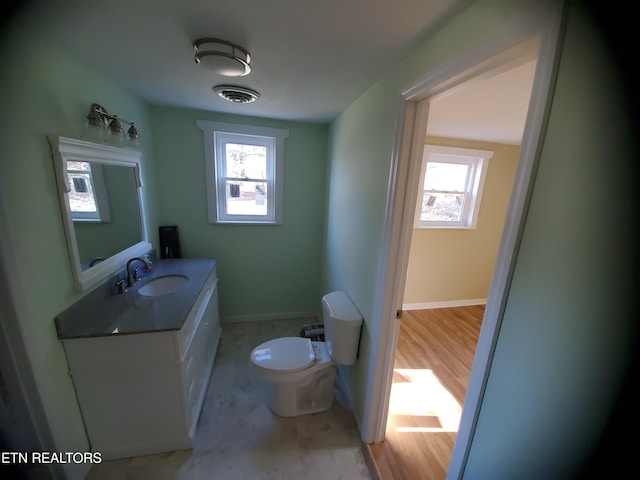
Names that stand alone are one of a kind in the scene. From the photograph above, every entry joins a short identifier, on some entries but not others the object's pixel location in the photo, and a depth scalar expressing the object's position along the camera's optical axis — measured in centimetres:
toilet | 160
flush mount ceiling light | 108
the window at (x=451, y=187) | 294
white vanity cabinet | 126
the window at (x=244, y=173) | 240
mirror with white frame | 124
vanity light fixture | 135
